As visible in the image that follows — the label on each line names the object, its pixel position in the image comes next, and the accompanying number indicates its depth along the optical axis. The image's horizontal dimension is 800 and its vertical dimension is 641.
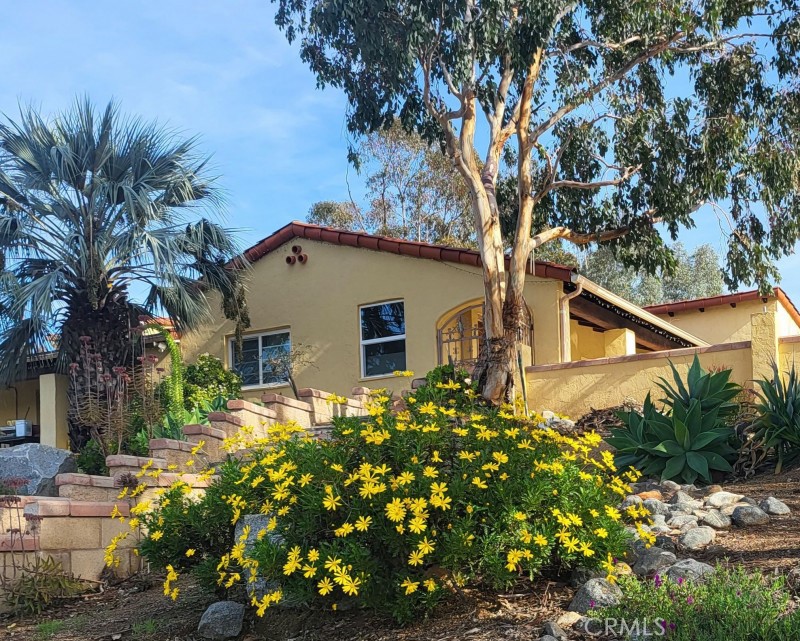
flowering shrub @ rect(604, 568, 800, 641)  3.97
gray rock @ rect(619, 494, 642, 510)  7.00
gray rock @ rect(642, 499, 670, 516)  6.96
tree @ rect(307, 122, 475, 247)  29.80
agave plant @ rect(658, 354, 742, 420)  9.78
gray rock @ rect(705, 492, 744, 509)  7.13
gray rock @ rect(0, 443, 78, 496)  11.48
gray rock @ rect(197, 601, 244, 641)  5.76
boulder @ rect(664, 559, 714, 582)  4.96
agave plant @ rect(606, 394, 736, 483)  9.14
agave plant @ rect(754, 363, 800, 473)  9.11
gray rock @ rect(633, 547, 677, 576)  5.37
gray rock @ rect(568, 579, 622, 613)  4.75
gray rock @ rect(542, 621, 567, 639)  4.51
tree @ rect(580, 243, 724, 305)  39.84
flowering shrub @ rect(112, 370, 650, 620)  4.93
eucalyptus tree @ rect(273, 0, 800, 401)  12.66
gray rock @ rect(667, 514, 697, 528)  6.45
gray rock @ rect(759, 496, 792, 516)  6.75
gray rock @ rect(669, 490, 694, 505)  7.30
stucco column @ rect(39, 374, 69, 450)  17.83
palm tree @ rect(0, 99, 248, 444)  14.27
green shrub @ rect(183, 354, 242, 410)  16.61
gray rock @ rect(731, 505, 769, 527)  6.54
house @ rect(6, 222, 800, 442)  15.59
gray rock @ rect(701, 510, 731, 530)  6.47
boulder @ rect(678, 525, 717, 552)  5.90
